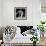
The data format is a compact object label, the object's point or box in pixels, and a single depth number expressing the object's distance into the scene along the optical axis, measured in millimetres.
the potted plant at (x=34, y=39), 5449
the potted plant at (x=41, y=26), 5605
